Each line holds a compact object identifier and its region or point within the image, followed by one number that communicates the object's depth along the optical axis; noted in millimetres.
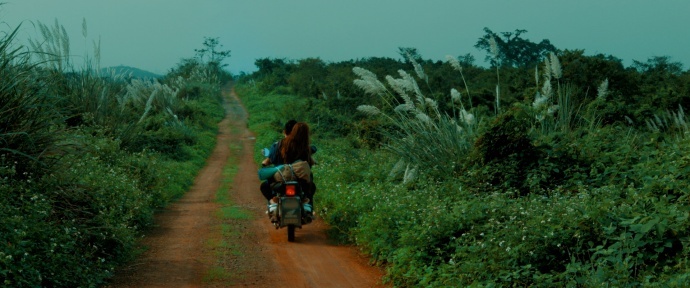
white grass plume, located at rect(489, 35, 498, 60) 12406
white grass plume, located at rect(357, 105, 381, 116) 11797
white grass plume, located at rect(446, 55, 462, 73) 12432
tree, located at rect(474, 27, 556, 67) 46781
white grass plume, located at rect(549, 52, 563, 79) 11828
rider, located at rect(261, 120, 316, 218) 10289
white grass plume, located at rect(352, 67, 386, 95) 12031
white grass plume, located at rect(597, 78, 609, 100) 12311
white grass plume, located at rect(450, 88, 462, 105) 11680
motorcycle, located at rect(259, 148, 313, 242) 9797
